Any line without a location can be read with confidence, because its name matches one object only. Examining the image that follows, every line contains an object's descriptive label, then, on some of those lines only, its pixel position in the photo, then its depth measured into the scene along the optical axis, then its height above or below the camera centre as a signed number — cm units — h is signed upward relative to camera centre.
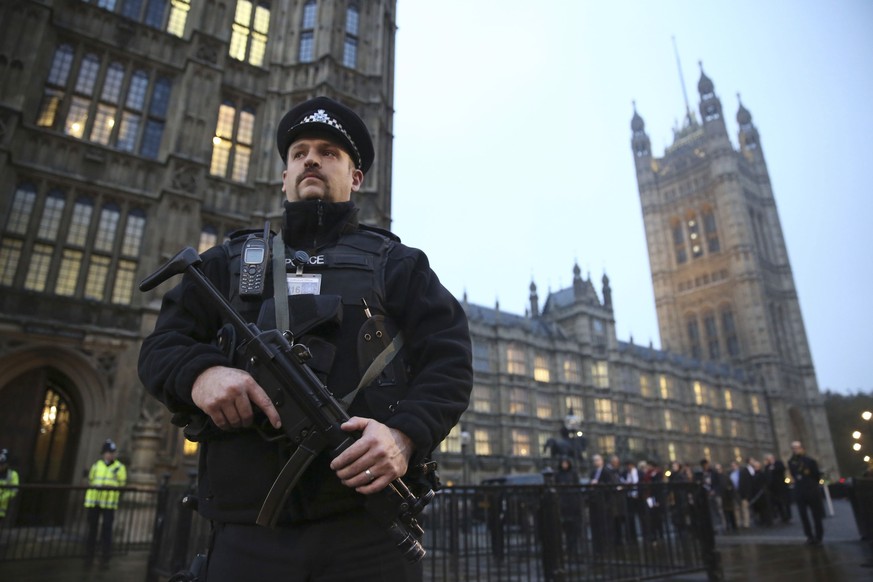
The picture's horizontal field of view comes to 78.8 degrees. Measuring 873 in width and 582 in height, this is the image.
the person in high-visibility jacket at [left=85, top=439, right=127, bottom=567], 870 -10
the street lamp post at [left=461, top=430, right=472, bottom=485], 2971 +123
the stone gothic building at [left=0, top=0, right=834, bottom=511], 1152 +780
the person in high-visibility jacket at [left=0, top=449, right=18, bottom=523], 813 +20
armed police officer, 172 +39
